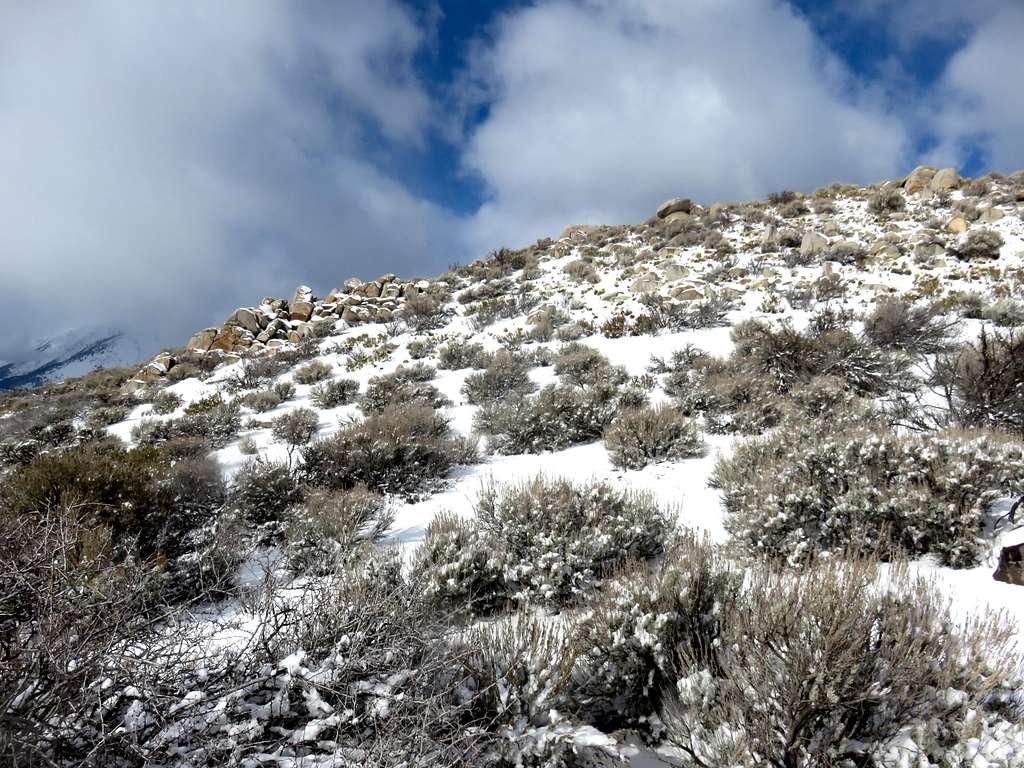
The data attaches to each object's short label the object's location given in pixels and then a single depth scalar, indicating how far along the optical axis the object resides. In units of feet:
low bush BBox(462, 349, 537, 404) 30.91
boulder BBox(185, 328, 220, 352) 58.95
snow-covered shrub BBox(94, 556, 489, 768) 5.66
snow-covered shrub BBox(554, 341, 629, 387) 28.89
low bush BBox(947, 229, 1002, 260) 44.24
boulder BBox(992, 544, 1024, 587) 9.63
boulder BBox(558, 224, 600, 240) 83.55
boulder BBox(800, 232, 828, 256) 51.39
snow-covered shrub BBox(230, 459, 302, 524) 17.58
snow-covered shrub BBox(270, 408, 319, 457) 26.45
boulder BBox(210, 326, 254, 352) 57.00
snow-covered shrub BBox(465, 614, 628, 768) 6.41
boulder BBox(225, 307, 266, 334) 60.59
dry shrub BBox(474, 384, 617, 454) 23.75
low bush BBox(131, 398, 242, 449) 29.68
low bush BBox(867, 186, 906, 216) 63.41
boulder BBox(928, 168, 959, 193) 67.62
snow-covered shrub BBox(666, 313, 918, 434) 22.26
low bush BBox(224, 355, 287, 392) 42.09
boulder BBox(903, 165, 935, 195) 70.23
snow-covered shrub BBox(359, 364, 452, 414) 30.37
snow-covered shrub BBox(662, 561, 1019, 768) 6.03
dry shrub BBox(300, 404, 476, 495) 19.94
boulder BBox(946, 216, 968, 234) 50.29
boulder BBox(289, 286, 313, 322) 63.31
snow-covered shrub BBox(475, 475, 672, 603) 11.42
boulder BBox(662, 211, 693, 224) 73.51
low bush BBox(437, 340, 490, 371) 38.60
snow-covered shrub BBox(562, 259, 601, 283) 57.88
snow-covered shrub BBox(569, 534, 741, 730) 7.92
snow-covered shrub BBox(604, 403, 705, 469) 20.07
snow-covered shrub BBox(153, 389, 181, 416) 38.27
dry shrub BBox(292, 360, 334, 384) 40.47
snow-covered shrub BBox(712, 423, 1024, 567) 11.23
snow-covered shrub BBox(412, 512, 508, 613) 10.82
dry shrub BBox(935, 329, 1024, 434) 16.81
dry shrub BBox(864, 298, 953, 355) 27.27
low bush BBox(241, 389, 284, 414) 34.53
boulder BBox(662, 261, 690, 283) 51.19
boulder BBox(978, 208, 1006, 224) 51.59
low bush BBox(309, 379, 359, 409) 33.73
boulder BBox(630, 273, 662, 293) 49.16
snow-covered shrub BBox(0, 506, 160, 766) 4.92
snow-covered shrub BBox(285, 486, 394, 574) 13.75
